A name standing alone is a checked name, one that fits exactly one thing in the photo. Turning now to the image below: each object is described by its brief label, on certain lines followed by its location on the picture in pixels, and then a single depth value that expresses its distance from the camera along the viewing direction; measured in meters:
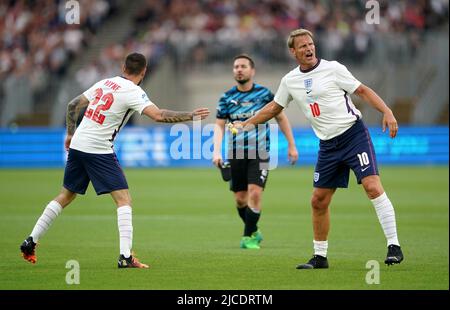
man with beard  13.84
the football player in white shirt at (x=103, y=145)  11.27
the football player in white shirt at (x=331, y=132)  11.12
